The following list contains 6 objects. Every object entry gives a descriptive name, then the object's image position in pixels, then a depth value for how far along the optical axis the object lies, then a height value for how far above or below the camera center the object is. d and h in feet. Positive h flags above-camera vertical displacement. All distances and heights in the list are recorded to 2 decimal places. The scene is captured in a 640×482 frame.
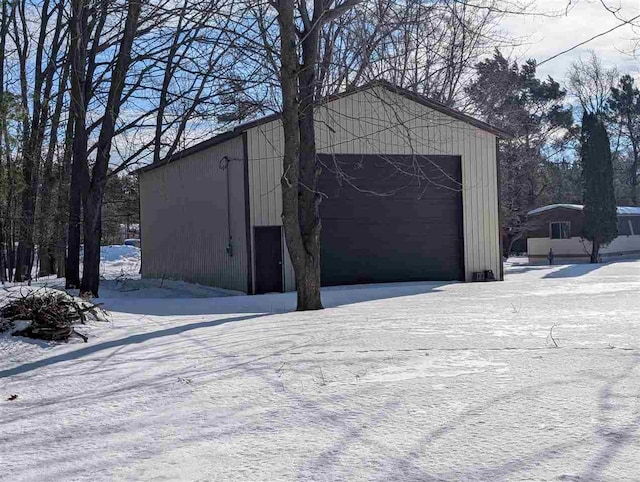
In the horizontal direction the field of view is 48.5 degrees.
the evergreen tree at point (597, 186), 117.91 +9.55
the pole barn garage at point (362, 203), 61.41 +4.39
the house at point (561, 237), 123.44 +1.32
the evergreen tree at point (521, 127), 106.22 +21.00
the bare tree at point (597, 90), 146.10 +32.80
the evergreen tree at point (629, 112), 161.07 +30.27
